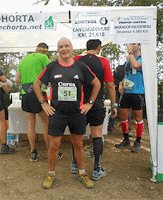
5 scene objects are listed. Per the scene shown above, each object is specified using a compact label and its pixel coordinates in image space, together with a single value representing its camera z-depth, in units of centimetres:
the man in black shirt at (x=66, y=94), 231
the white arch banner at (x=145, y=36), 259
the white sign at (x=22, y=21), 265
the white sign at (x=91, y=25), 261
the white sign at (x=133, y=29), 259
